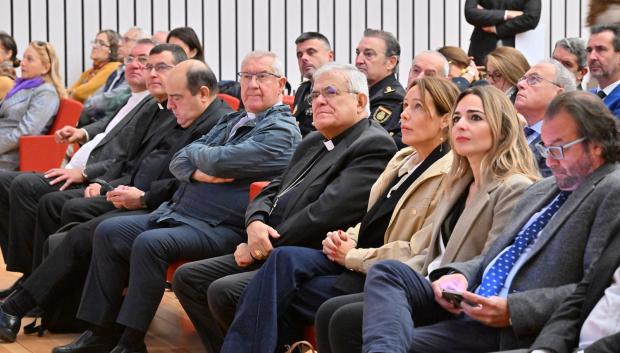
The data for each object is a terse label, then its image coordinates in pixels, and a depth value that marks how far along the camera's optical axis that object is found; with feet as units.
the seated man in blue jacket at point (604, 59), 24.08
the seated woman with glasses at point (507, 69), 24.63
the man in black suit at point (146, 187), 23.60
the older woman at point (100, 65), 40.90
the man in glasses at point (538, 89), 21.12
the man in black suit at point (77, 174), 27.36
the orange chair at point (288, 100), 32.94
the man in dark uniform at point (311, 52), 31.82
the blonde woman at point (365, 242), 17.55
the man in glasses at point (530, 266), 13.65
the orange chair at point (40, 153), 34.38
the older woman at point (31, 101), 35.22
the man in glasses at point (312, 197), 19.24
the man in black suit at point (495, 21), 36.59
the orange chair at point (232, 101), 30.50
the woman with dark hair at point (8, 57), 41.55
